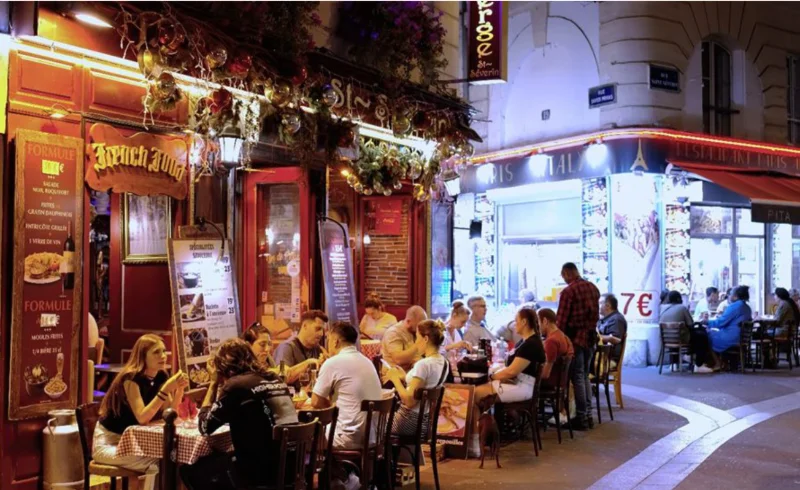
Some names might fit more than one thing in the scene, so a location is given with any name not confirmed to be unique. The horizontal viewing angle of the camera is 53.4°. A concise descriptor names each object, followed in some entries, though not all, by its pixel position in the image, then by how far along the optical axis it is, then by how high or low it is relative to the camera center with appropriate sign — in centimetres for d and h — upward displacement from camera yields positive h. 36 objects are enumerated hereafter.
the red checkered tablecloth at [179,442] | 520 -110
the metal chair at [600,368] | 1043 -123
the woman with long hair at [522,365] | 841 -96
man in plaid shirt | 995 -60
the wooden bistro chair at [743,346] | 1458 -133
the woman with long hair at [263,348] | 700 -64
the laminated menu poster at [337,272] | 941 +4
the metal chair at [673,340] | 1427 -117
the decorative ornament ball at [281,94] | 809 +185
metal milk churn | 602 -137
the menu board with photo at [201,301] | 736 -24
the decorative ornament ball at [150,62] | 662 +179
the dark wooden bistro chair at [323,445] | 542 -127
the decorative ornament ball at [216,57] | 712 +195
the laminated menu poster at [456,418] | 788 -143
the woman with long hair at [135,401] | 542 -87
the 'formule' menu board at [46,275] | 591 +1
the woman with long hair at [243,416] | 497 -89
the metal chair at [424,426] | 660 -130
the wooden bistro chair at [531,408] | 845 -141
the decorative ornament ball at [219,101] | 754 +166
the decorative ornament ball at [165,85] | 674 +162
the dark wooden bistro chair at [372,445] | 597 -133
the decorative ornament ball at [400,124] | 1019 +195
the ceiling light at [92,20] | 631 +205
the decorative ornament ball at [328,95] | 882 +200
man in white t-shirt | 618 -91
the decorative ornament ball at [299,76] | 823 +206
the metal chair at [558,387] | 901 -129
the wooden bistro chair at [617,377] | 1097 -142
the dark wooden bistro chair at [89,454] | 543 -125
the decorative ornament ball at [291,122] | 826 +160
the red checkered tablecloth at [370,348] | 1007 -92
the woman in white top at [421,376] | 676 -88
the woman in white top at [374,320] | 1081 -61
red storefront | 595 +64
